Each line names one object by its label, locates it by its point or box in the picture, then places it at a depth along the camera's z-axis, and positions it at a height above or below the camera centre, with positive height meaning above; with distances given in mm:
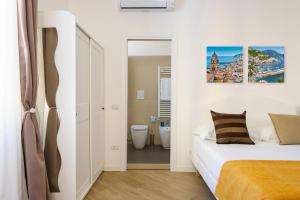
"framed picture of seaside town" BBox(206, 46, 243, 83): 3408 +413
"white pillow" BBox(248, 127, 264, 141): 2975 -577
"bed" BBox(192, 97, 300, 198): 2223 -648
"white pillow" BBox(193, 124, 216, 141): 2957 -562
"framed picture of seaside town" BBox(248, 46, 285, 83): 3422 +415
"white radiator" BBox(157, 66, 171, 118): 5125 -267
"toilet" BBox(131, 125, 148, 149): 4688 -954
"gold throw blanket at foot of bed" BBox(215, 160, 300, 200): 1376 -625
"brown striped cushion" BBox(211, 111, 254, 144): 2740 -480
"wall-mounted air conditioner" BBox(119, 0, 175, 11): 3355 +1288
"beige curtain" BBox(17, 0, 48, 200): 1936 -37
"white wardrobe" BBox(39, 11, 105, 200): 2217 -134
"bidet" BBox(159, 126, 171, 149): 4715 -961
